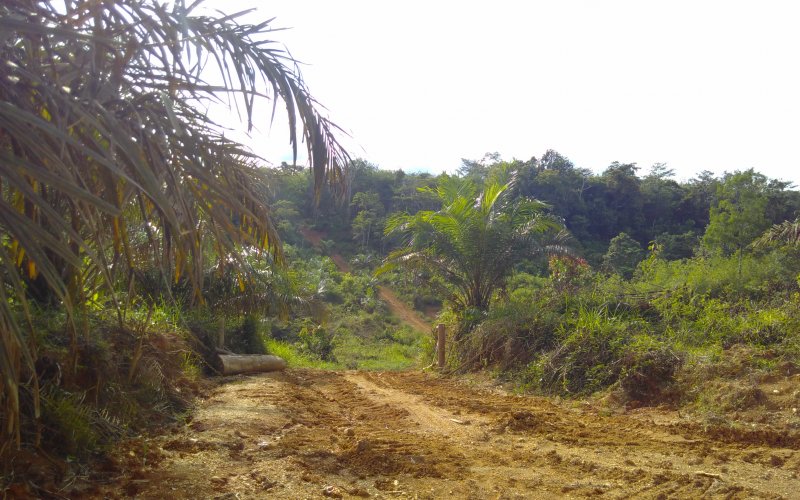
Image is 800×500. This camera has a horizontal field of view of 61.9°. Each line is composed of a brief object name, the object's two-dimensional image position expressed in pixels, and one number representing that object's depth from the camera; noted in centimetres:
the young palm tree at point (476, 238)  1290
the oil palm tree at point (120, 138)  240
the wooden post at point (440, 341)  1263
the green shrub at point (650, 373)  770
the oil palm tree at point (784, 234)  1305
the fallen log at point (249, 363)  1014
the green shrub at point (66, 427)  401
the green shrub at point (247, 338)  1376
